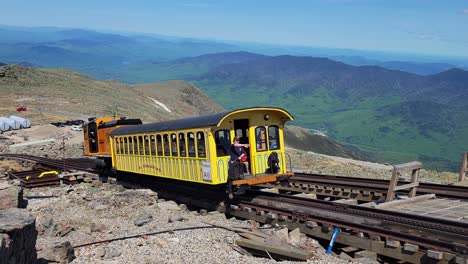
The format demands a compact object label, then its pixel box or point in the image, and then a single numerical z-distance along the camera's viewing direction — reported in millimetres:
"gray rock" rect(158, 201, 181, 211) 17359
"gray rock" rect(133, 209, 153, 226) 14515
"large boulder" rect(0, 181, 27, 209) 11242
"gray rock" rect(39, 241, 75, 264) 9977
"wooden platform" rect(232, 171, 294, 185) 16297
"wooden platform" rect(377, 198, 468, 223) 13414
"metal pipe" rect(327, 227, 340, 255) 12188
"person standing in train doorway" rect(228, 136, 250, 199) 16219
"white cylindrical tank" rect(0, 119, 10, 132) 52500
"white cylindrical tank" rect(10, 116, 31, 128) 53812
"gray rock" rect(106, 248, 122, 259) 10953
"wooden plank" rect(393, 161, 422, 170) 14750
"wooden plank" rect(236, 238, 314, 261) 10953
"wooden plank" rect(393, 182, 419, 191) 15023
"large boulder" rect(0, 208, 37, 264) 7425
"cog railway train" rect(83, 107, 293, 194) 16547
